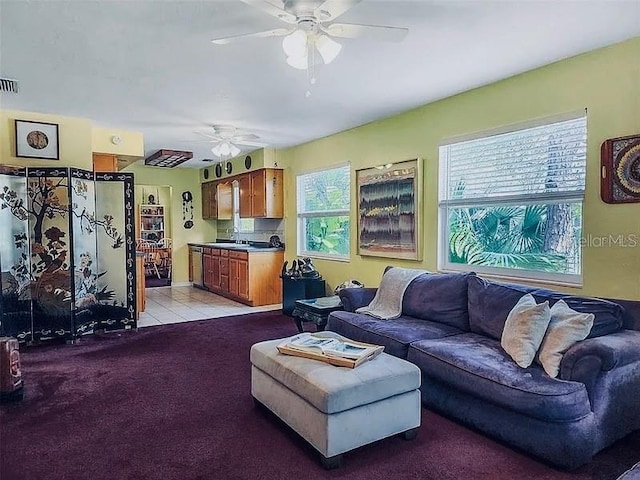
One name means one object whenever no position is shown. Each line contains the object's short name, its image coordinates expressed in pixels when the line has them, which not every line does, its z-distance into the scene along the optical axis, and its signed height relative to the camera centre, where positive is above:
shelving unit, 9.09 +0.06
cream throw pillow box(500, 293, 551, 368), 2.51 -0.65
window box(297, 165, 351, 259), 5.80 +0.17
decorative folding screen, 4.33 -0.28
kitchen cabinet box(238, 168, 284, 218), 6.85 +0.51
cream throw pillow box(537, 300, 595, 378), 2.38 -0.64
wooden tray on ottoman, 2.43 -0.77
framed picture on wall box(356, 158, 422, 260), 4.53 +0.17
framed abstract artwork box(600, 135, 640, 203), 2.84 +0.36
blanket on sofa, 3.83 -0.65
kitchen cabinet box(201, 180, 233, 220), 8.20 +0.50
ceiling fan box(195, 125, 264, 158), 5.26 +1.08
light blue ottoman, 2.19 -0.95
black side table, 4.24 -0.86
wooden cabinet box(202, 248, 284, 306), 6.55 -0.80
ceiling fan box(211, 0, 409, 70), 2.13 +1.05
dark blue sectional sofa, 2.18 -0.85
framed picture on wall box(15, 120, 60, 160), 4.47 +0.92
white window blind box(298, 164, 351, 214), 5.78 +0.49
